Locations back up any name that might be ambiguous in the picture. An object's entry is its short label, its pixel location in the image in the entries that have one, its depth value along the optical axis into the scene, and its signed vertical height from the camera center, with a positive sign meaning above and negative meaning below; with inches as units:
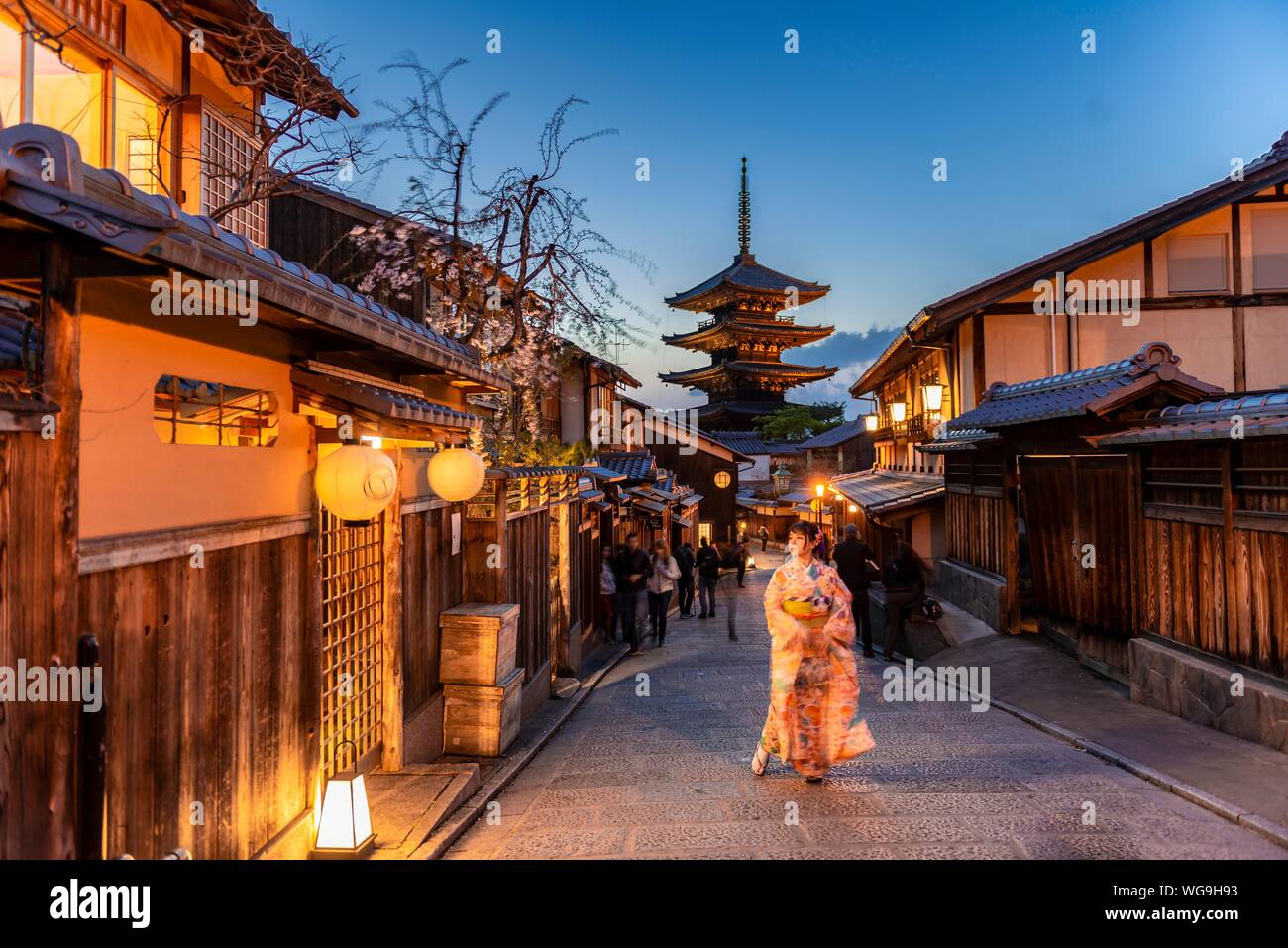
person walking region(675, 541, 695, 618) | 762.2 -85.1
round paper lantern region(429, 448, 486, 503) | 264.7 +8.1
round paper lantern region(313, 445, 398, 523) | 186.1 +4.3
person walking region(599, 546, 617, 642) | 564.7 -76.4
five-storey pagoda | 1974.7 +417.4
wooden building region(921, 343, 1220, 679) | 335.6 -8.2
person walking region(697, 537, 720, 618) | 716.0 -77.4
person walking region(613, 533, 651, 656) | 539.5 -63.8
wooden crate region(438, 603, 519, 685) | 279.6 -56.3
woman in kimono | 238.8 -58.2
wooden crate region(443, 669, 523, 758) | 277.0 -82.3
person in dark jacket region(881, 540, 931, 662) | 470.9 -58.7
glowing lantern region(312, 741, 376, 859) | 177.0 -76.4
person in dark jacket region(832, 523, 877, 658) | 462.6 -44.0
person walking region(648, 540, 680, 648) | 568.1 -70.4
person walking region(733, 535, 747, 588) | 1009.3 -86.0
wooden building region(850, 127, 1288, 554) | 564.1 +140.7
